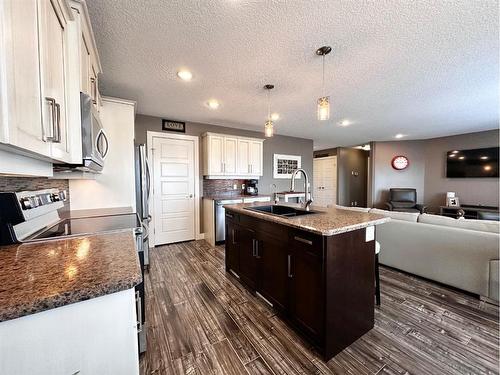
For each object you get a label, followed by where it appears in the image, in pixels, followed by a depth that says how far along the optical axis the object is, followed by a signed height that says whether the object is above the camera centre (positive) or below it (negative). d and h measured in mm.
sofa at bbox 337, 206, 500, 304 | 2049 -777
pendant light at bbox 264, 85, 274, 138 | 2525 +699
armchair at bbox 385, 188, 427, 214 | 5797 -526
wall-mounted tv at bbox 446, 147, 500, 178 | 4906 +443
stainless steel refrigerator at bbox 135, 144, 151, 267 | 2691 -4
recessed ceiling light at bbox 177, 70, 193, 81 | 2299 +1221
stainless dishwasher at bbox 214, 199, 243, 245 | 3916 -737
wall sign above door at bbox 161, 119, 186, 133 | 3969 +1103
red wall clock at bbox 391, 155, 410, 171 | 6262 +569
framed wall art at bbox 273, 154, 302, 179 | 5441 +467
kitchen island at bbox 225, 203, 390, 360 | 1425 -702
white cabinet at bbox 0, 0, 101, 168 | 661 +448
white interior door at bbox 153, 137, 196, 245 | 3910 -139
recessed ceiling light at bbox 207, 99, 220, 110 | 3129 +1221
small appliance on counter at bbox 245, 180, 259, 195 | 4820 -120
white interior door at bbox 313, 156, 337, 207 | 7395 +48
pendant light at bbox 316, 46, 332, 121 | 1865 +694
